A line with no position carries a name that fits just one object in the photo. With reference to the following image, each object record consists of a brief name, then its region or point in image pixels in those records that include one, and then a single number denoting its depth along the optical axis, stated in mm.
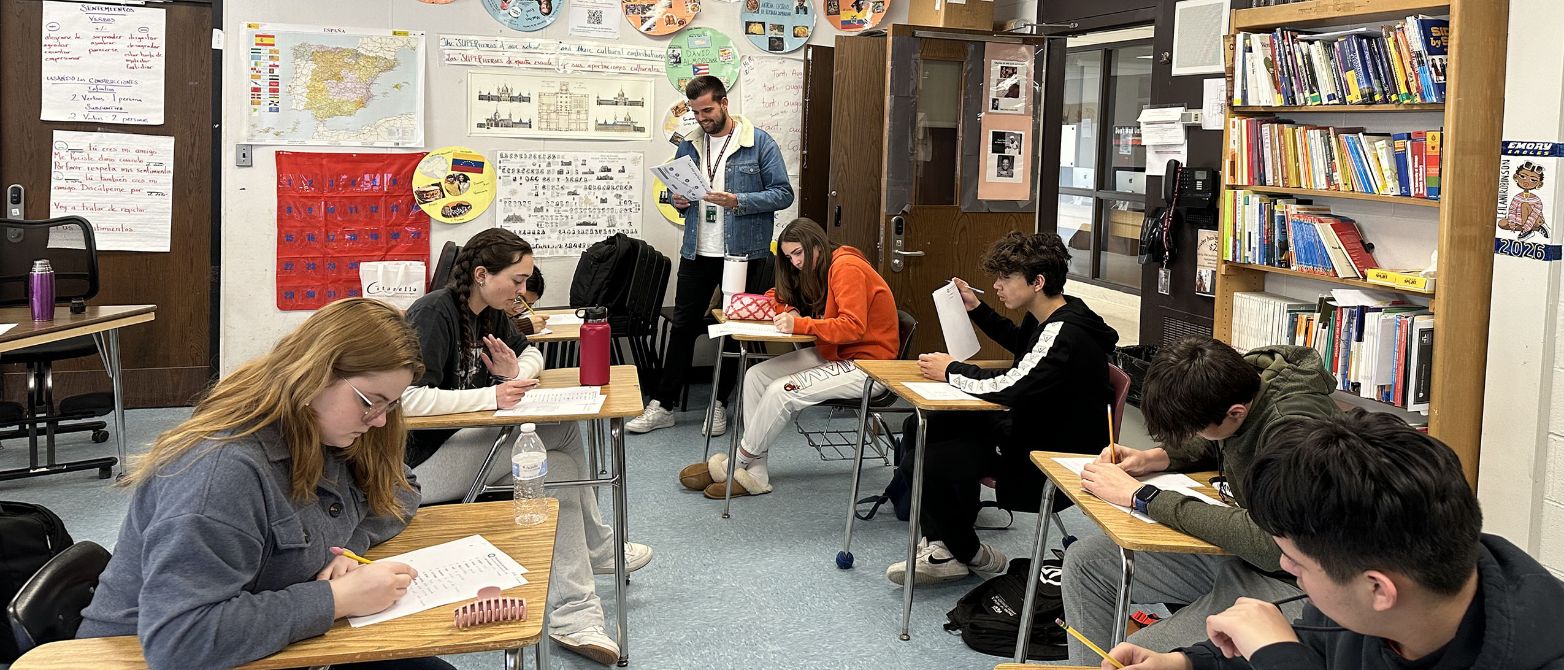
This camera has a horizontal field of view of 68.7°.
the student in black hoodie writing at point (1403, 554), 1188
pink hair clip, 1637
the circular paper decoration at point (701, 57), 6199
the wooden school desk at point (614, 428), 2795
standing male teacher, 5434
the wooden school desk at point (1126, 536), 2068
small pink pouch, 4605
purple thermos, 4227
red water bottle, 3230
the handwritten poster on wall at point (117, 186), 5562
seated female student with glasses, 1493
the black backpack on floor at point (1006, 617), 3076
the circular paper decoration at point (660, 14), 6102
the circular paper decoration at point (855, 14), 6410
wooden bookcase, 3203
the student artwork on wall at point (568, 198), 6074
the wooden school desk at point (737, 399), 4309
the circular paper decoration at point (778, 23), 6266
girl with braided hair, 2926
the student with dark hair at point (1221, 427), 2109
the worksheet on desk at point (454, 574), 1730
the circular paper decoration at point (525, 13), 5918
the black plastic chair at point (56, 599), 1621
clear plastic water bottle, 2605
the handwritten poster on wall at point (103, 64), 5449
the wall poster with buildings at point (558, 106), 5977
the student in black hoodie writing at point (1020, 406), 3256
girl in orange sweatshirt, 4328
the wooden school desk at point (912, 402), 3211
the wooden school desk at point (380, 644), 1534
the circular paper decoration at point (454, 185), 5941
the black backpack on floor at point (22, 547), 2039
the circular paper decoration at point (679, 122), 6250
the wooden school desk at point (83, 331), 4047
